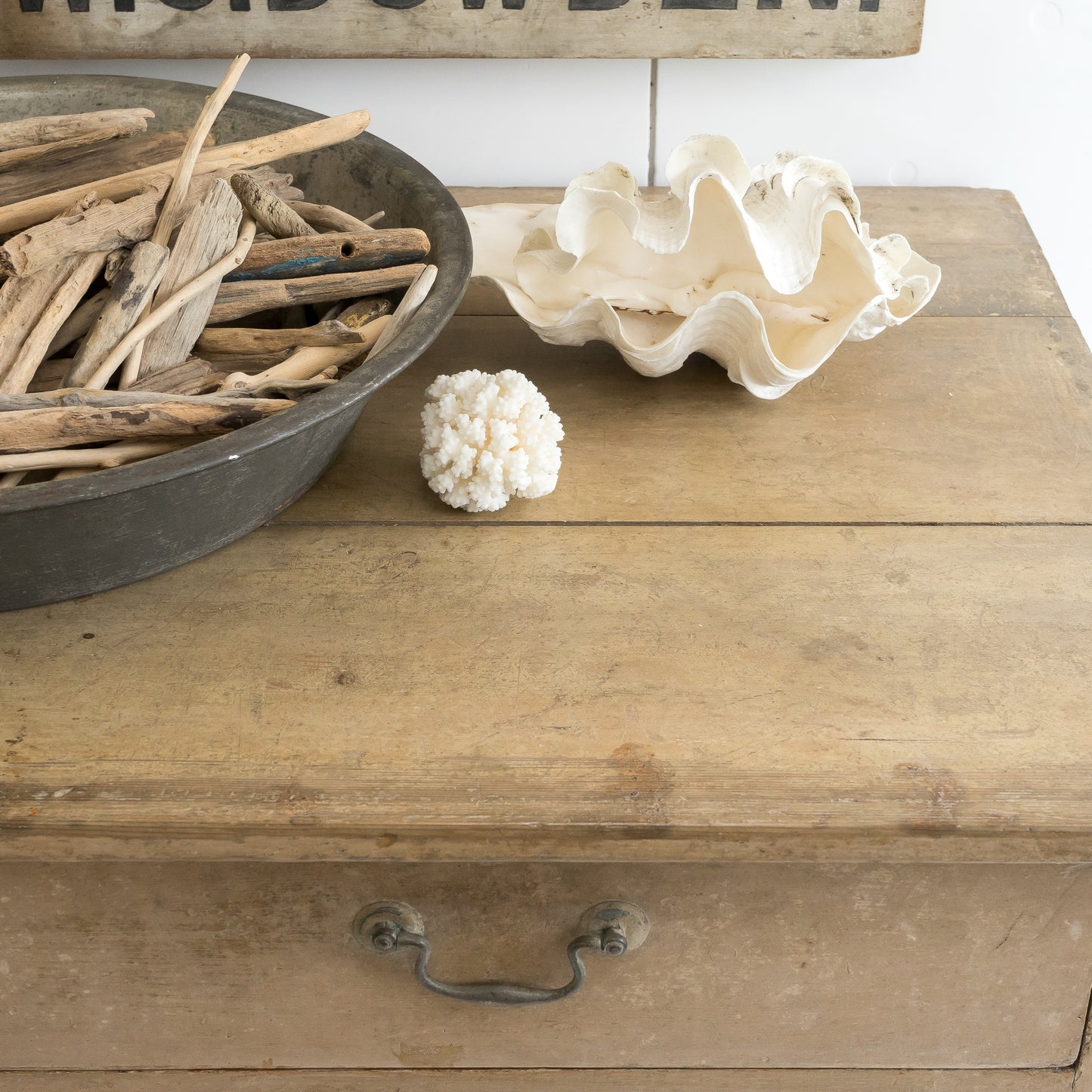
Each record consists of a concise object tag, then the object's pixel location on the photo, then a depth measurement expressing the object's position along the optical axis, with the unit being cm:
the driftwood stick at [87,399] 135
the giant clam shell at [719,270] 148
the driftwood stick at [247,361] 144
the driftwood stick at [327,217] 150
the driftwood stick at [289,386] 139
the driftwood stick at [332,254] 145
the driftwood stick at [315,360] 140
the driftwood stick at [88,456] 134
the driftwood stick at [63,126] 149
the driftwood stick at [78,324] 141
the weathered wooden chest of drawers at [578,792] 132
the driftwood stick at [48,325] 138
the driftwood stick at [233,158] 145
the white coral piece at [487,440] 144
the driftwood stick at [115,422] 134
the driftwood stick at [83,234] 139
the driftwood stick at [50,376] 140
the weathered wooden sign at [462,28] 168
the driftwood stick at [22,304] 138
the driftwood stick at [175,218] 141
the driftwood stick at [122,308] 139
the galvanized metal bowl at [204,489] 131
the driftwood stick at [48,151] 148
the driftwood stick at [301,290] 144
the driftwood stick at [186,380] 140
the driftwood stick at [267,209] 146
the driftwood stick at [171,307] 138
